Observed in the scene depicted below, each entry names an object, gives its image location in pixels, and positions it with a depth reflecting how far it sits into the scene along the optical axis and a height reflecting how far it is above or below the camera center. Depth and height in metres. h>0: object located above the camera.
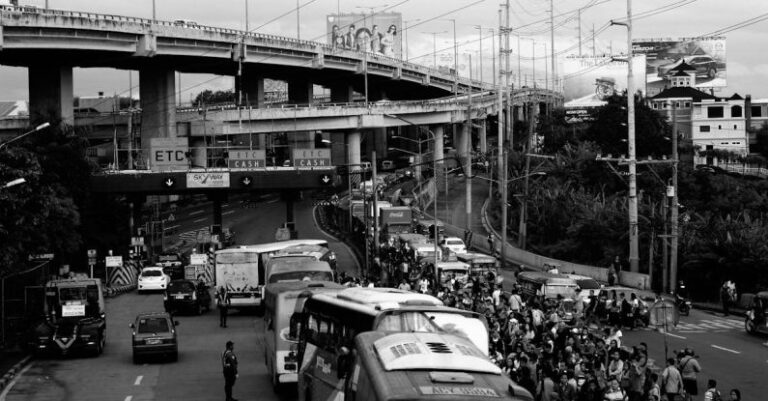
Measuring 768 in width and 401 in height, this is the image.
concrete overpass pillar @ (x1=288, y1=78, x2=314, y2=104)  148.48 +12.01
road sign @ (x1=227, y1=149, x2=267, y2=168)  86.38 +2.14
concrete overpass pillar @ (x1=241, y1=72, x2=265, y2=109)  133.88 +11.50
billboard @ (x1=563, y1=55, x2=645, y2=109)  187.88 +17.08
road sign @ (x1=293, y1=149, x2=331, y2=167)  86.56 +2.21
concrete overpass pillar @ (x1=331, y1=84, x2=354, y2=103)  160.12 +12.61
